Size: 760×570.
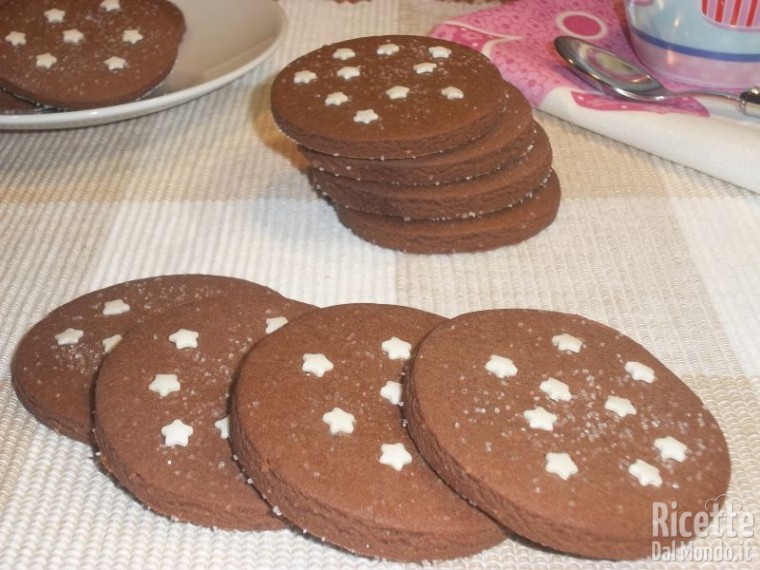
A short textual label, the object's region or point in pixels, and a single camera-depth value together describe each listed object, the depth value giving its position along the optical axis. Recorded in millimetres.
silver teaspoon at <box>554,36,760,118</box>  299
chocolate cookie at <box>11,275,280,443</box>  194
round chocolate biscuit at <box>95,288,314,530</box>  171
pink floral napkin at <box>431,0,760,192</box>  280
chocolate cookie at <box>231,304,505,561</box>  161
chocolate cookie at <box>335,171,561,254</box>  250
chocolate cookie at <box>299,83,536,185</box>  242
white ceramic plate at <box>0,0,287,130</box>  273
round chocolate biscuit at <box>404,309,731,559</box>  159
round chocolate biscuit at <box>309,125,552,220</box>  245
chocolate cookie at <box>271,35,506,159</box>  241
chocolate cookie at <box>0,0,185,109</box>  280
